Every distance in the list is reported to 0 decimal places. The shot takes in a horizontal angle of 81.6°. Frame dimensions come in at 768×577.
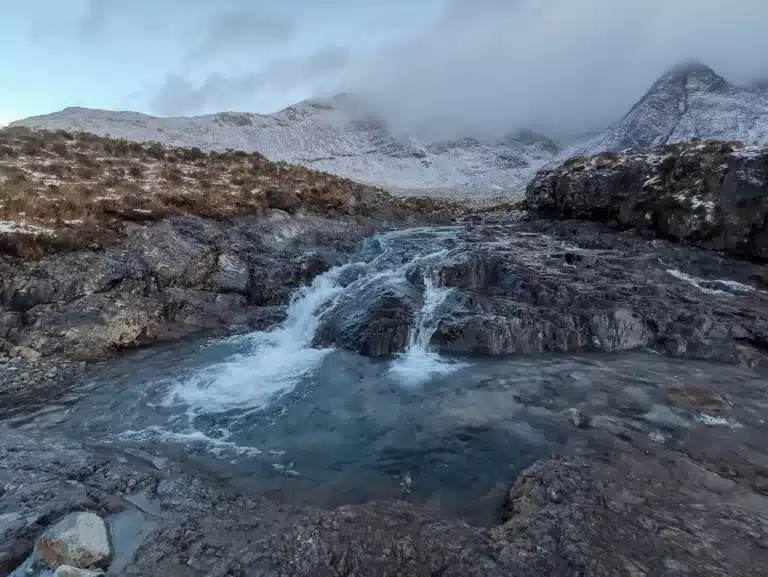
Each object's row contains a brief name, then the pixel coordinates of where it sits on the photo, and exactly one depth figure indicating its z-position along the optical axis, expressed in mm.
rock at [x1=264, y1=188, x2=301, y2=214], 28764
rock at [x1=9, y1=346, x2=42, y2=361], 13109
